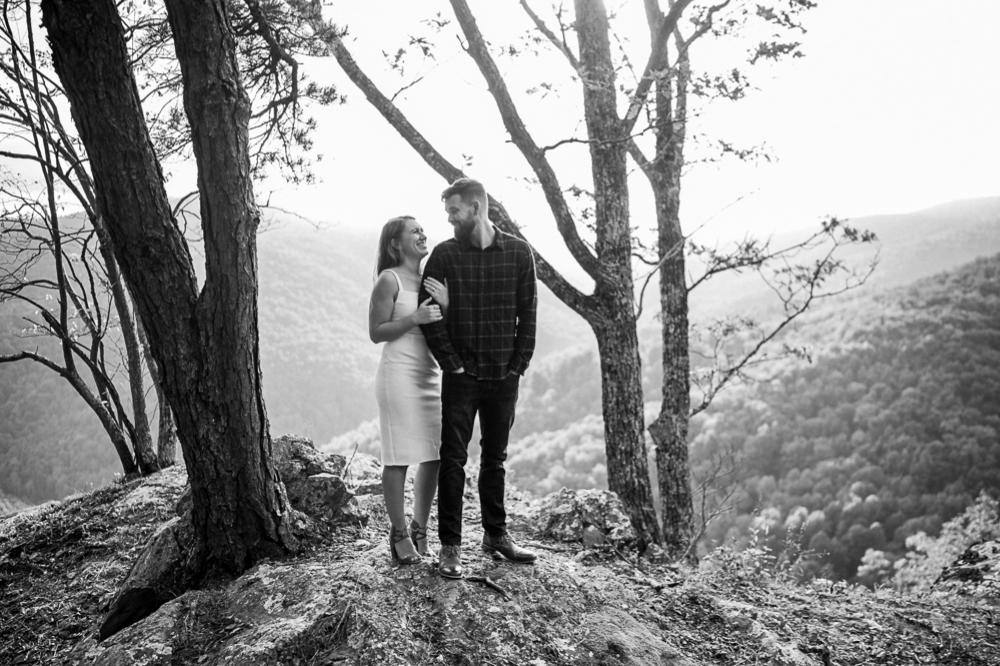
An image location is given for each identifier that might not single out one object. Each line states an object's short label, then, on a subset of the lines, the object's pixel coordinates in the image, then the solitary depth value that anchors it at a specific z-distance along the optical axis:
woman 3.55
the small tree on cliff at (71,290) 6.28
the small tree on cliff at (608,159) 5.91
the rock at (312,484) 4.38
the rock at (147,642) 2.99
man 3.53
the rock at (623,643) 3.09
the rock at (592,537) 4.55
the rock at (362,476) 5.23
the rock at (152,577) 3.55
